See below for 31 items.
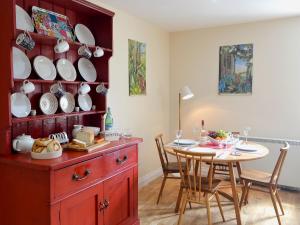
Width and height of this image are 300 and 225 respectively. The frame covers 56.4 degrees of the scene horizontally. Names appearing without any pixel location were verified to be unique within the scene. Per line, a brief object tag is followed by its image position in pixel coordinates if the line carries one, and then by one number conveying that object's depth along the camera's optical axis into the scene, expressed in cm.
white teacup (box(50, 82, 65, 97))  231
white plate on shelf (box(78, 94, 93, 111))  261
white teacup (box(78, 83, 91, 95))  249
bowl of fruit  315
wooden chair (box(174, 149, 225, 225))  257
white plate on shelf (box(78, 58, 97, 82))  260
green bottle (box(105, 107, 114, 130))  283
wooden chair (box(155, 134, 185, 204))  327
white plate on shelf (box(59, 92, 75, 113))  241
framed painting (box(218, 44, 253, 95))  388
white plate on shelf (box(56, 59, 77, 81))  238
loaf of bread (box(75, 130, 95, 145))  226
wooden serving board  211
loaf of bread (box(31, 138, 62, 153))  186
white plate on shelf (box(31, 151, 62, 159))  184
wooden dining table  261
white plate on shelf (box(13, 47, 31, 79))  204
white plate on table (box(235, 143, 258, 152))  295
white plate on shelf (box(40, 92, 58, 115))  227
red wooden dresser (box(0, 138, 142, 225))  176
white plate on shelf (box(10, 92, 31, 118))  204
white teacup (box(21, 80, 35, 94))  203
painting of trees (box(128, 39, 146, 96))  350
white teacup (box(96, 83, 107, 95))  266
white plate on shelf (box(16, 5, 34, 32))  206
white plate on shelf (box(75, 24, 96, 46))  257
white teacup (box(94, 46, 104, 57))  252
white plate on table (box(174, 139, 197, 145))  319
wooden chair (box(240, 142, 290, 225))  270
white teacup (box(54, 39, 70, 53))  218
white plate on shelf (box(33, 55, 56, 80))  219
